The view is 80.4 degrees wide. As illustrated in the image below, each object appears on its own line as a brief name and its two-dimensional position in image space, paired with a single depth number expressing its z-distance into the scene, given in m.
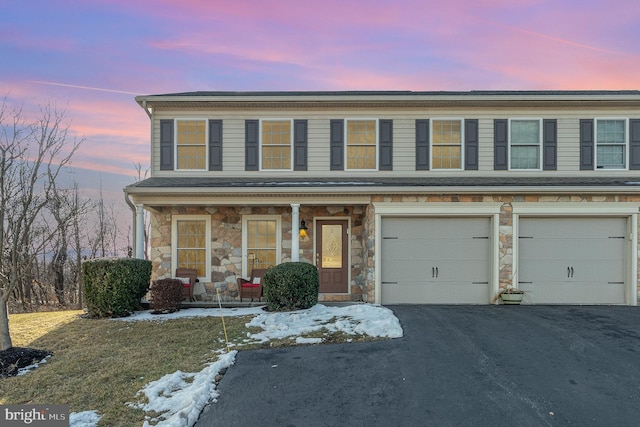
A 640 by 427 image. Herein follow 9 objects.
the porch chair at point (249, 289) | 9.99
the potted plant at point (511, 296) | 9.37
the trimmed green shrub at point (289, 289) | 8.61
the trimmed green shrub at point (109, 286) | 8.67
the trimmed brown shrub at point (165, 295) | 9.16
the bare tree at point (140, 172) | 20.94
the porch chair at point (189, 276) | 10.16
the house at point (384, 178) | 9.71
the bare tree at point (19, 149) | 6.27
